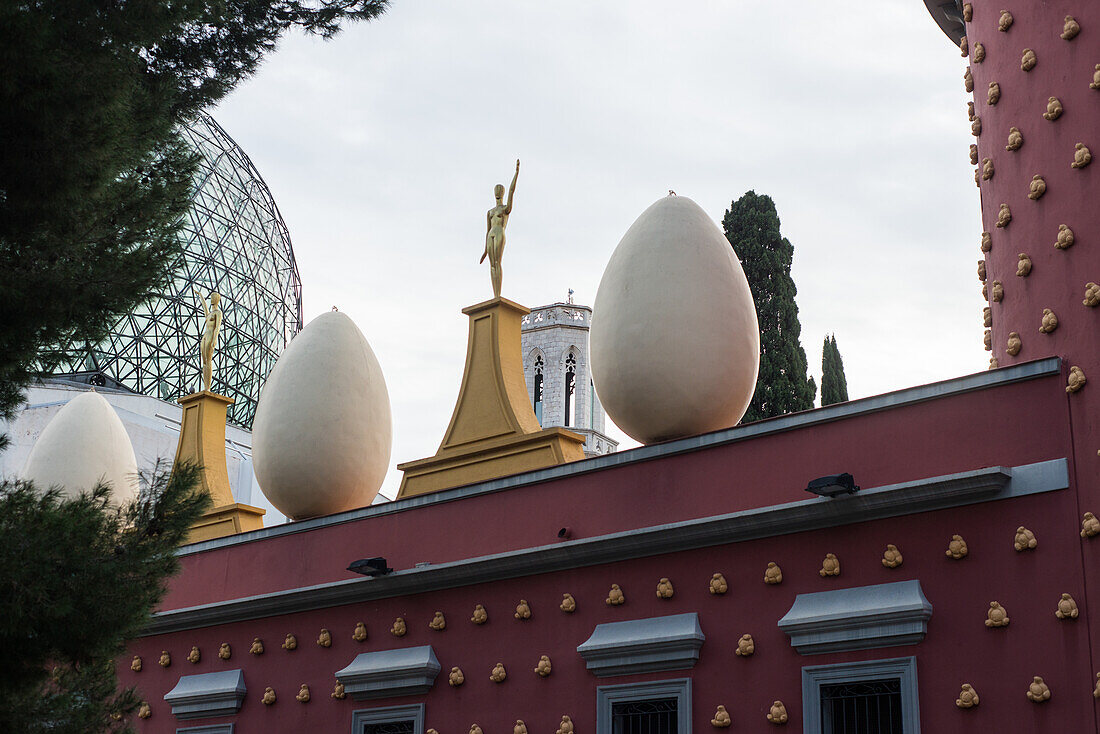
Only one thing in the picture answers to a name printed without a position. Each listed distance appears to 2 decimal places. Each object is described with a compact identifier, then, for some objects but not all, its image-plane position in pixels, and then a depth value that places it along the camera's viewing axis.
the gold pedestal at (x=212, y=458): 15.12
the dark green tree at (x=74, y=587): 7.70
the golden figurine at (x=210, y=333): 17.22
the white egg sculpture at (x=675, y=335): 11.26
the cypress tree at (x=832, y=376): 21.08
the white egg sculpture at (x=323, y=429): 13.86
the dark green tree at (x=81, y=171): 8.12
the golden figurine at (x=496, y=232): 13.59
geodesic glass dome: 29.47
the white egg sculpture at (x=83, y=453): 16.22
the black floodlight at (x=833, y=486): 9.32
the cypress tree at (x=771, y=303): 18.39
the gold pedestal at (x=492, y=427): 12.34
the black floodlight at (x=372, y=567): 12.16
